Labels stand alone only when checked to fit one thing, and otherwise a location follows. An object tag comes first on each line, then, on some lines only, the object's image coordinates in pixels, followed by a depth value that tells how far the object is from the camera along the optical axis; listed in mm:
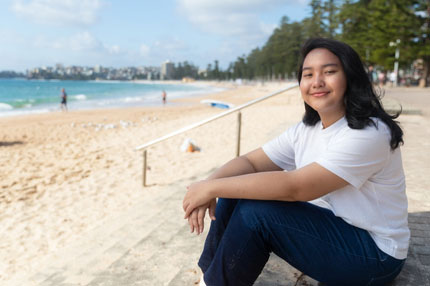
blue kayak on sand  18519
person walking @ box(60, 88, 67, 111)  19114
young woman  1222
